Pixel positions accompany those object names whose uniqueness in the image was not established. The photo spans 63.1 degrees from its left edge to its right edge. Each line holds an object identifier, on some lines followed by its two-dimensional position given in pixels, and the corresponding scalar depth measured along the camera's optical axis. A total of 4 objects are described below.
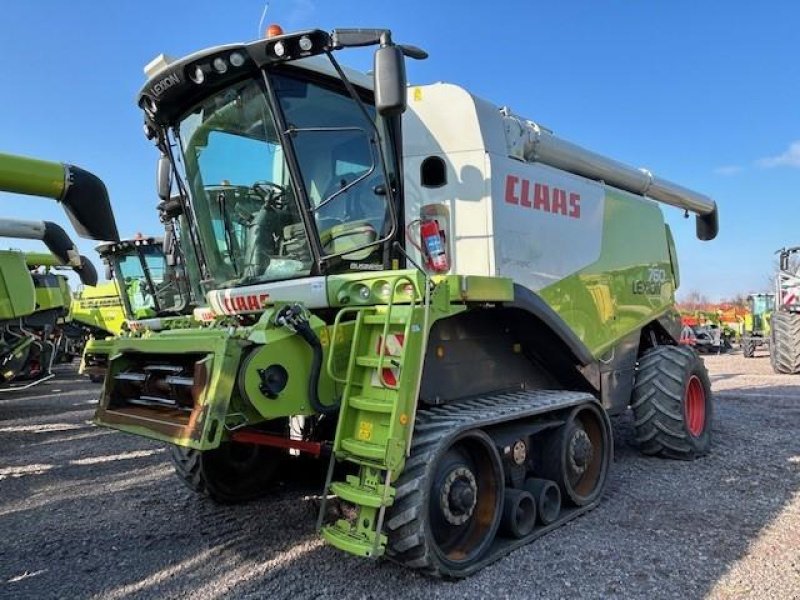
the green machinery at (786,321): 12.91
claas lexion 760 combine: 3.19
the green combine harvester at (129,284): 12.51
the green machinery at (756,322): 18.88
